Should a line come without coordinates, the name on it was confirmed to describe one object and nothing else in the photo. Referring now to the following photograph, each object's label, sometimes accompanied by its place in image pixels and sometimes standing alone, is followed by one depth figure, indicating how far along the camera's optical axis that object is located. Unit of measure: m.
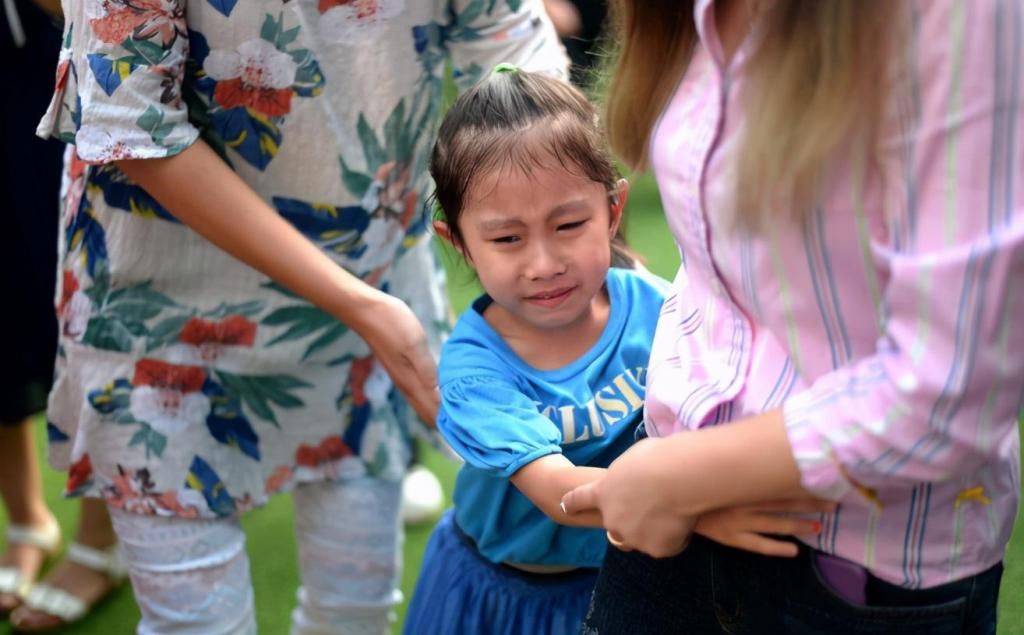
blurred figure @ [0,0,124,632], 2.32
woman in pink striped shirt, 0.86
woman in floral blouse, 1.54
